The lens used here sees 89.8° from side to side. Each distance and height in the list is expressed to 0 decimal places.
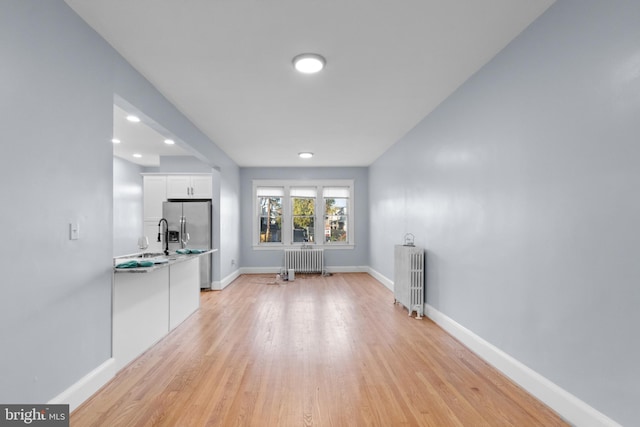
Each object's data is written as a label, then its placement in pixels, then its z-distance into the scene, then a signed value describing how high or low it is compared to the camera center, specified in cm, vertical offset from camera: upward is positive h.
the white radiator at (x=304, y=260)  785 -106
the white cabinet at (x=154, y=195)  663 +44
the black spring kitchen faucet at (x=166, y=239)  410 -37
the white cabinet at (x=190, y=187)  659 +60
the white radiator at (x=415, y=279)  435 -85
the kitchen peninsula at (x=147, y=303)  276 -91
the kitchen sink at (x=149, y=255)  411 -51
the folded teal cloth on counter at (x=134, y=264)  280 -43
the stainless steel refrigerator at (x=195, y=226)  609 -18
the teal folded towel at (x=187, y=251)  434 -48
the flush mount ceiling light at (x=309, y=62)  277 +137
